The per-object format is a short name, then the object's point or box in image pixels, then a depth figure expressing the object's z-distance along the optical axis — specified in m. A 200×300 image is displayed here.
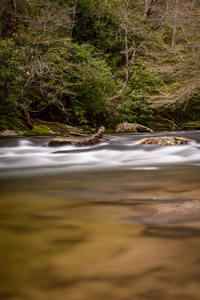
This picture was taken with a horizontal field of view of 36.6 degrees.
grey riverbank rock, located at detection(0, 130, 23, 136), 11.62
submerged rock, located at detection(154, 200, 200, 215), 1.99
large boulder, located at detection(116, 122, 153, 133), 15.69
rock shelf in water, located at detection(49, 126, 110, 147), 7.93
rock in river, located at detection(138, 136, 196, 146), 8.30
